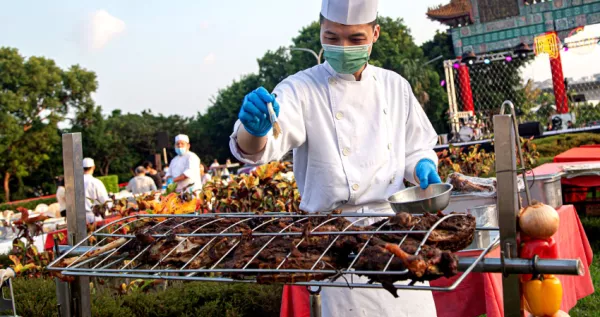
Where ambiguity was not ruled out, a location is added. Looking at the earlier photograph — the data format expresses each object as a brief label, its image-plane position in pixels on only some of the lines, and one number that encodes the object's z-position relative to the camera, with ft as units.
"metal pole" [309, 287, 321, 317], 7.76
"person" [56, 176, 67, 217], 28.32
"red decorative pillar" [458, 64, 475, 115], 101.50
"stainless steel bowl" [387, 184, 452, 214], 7.07
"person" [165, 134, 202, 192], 30.94
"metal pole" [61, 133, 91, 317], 7.55
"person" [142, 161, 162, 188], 50.11
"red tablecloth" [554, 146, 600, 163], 23.48
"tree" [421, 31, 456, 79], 146.30
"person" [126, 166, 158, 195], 41.96
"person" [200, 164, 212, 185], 46.88
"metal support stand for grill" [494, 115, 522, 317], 5.27
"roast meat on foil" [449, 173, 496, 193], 12.63
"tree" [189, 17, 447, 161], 135.54
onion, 5.49
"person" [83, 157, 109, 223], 27.61
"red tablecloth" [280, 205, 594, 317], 11.51
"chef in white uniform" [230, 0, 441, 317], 8.09
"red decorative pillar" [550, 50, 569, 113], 100.76
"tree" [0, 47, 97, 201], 110.01
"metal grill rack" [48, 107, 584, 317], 5.14
